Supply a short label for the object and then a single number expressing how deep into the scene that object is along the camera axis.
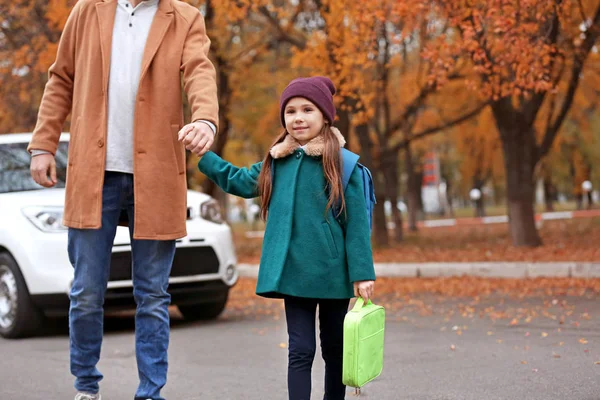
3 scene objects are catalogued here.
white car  14.02
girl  7.38
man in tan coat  7.73
